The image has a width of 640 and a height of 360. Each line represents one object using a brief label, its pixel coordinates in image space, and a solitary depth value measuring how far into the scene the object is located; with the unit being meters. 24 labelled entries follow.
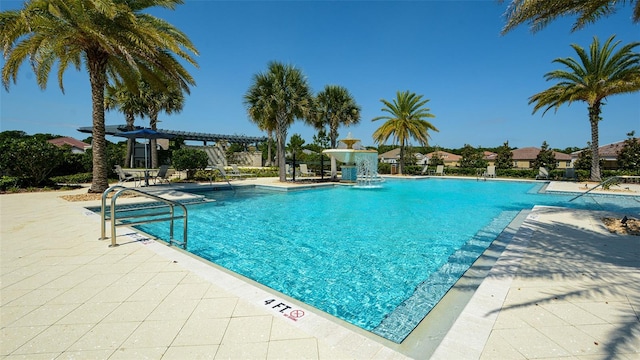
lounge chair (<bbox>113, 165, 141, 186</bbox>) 12.23
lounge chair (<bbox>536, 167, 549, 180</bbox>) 20.77
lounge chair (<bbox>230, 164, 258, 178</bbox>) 17.85
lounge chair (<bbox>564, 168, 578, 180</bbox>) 19.90
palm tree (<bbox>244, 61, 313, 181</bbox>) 16.19
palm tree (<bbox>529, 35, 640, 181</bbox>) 15.04
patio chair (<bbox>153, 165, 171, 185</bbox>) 13.56
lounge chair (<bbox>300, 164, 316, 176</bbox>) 21.12
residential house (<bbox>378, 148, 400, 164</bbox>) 45.03
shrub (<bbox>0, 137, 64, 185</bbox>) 11.11
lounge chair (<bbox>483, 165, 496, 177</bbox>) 23.59
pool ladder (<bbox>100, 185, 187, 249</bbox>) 4.36
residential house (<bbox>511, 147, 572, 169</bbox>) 44.47
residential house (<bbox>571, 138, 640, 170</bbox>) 32.63
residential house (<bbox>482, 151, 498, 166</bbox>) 46.03
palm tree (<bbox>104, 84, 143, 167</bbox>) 20.53
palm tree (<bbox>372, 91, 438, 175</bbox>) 26.20
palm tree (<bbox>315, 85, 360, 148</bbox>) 24.36
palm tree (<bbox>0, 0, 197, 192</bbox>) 8.68
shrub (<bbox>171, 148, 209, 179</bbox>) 17.62
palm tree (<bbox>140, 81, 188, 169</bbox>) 21.23
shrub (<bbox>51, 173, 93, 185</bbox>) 13.52
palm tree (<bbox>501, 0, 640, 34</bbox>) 6.95
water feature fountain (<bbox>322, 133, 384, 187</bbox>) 17.64
